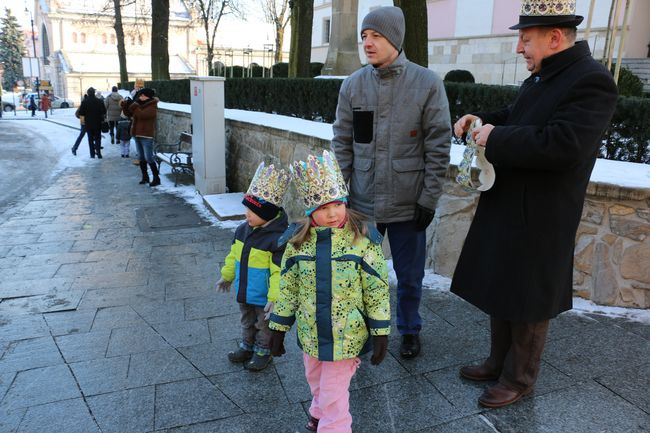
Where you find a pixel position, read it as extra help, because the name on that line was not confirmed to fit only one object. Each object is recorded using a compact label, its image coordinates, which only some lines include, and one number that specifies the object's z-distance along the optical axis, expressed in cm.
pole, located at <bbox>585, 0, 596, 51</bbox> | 515
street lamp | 3522
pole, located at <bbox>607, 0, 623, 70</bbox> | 518
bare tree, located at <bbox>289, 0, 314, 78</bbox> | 1185
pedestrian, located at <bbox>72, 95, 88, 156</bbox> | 1420
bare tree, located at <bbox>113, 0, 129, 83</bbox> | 2455
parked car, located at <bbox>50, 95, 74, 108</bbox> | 4894
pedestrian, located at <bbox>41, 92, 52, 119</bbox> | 3632
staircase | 1440
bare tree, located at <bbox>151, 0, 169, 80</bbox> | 1661
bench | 974
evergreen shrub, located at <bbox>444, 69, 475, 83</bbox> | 1548
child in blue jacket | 307
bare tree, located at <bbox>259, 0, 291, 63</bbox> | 3681
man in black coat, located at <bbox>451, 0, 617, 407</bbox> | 238
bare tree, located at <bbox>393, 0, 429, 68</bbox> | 699
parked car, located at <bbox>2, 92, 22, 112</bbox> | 4366
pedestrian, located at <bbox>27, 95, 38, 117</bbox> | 3760
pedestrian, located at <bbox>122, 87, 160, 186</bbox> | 967
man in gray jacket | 314
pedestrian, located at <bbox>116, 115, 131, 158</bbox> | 1368
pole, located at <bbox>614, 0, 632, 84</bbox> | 513
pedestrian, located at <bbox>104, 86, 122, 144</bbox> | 1587
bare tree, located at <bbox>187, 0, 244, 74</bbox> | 3027
